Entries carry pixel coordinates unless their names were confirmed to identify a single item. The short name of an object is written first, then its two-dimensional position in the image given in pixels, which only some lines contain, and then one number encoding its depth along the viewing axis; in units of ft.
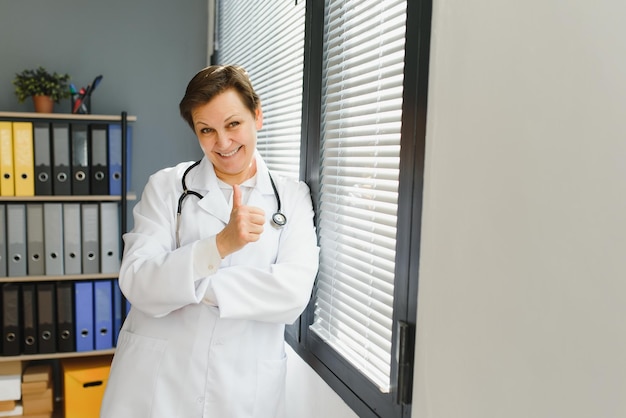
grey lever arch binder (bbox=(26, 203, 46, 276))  9.08
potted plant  9.29
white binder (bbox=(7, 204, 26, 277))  8.99
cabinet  9.01
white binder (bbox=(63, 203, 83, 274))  9.23
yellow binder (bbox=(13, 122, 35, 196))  8.92
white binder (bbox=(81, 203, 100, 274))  9.32
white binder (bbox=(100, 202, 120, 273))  9.39
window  3.81
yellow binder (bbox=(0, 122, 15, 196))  8.86
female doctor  4.87
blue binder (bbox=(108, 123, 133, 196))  9.32
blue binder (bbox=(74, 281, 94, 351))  9.37
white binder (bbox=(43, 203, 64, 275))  9.12
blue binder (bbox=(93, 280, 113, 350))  9.48
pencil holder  9.34
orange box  9.25
